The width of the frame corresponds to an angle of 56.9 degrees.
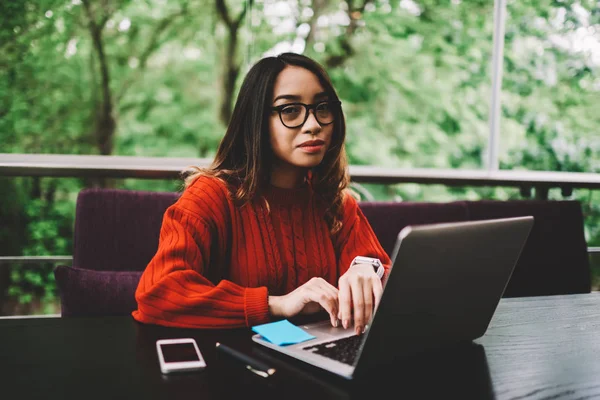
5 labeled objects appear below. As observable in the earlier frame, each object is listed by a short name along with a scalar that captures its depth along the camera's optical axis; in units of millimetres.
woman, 1107
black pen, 826
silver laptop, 741
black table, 778
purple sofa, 1564
